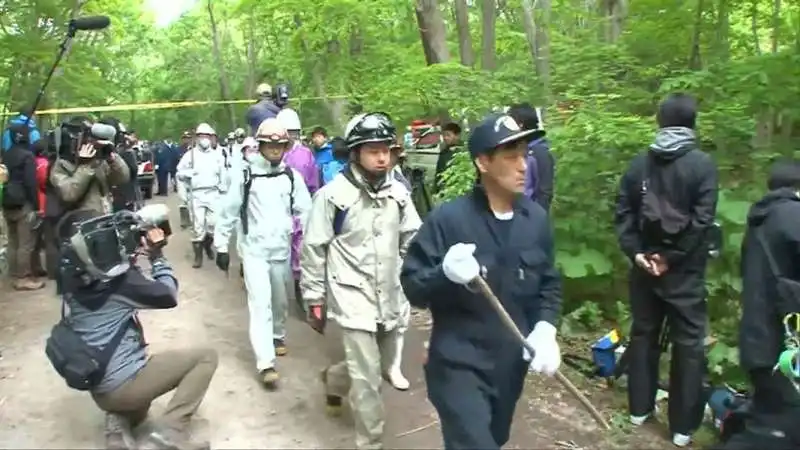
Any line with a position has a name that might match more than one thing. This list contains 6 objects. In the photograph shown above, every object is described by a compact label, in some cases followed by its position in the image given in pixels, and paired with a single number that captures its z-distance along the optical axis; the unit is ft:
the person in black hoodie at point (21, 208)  32.01
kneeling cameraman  16.01
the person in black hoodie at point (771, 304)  13.83
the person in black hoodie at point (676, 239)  17.78
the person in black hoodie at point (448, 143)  33.17
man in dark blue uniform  12.10
